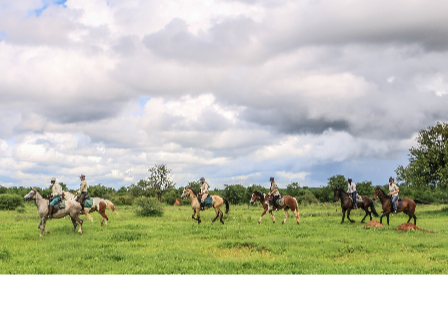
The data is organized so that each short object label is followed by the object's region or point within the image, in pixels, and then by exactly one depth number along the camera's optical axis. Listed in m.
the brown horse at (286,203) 22.14
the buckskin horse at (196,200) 21.90
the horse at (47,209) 17.53
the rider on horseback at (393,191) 21.31
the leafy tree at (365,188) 56.50
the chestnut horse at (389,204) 21.42
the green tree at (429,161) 35.81
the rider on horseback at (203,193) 21.70
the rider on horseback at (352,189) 23.09
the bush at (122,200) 48.69
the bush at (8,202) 37.19
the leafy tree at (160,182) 64.19
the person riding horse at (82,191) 20.23
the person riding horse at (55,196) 17.64
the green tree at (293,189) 62.38
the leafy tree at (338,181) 50.71
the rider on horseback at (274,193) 21.85
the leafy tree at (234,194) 52.91
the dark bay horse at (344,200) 22.94
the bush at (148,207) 27.88
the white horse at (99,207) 21.51
